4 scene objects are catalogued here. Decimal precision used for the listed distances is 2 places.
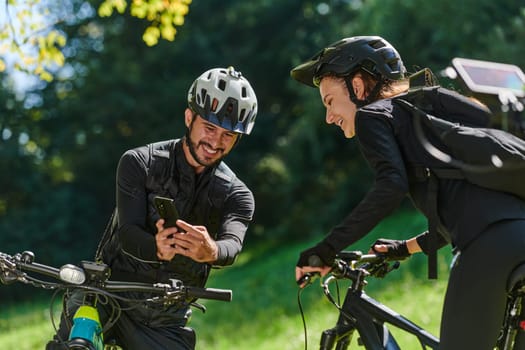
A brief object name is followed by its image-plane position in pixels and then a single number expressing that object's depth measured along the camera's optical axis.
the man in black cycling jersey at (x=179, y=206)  8.34
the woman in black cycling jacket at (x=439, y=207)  7.00
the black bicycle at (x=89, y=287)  7.41
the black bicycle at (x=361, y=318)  8.10
